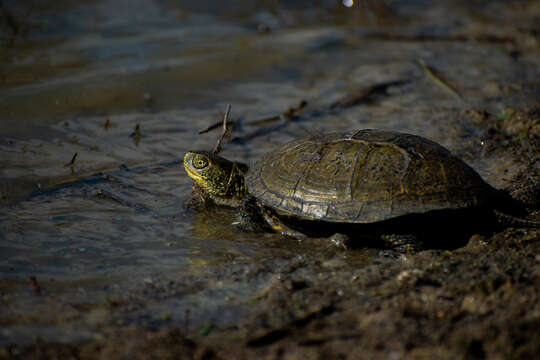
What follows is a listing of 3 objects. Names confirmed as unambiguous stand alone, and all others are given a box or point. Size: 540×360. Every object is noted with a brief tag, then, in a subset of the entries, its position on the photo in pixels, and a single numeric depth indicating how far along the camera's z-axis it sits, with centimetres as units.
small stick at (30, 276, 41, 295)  593
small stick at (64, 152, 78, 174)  979
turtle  693
